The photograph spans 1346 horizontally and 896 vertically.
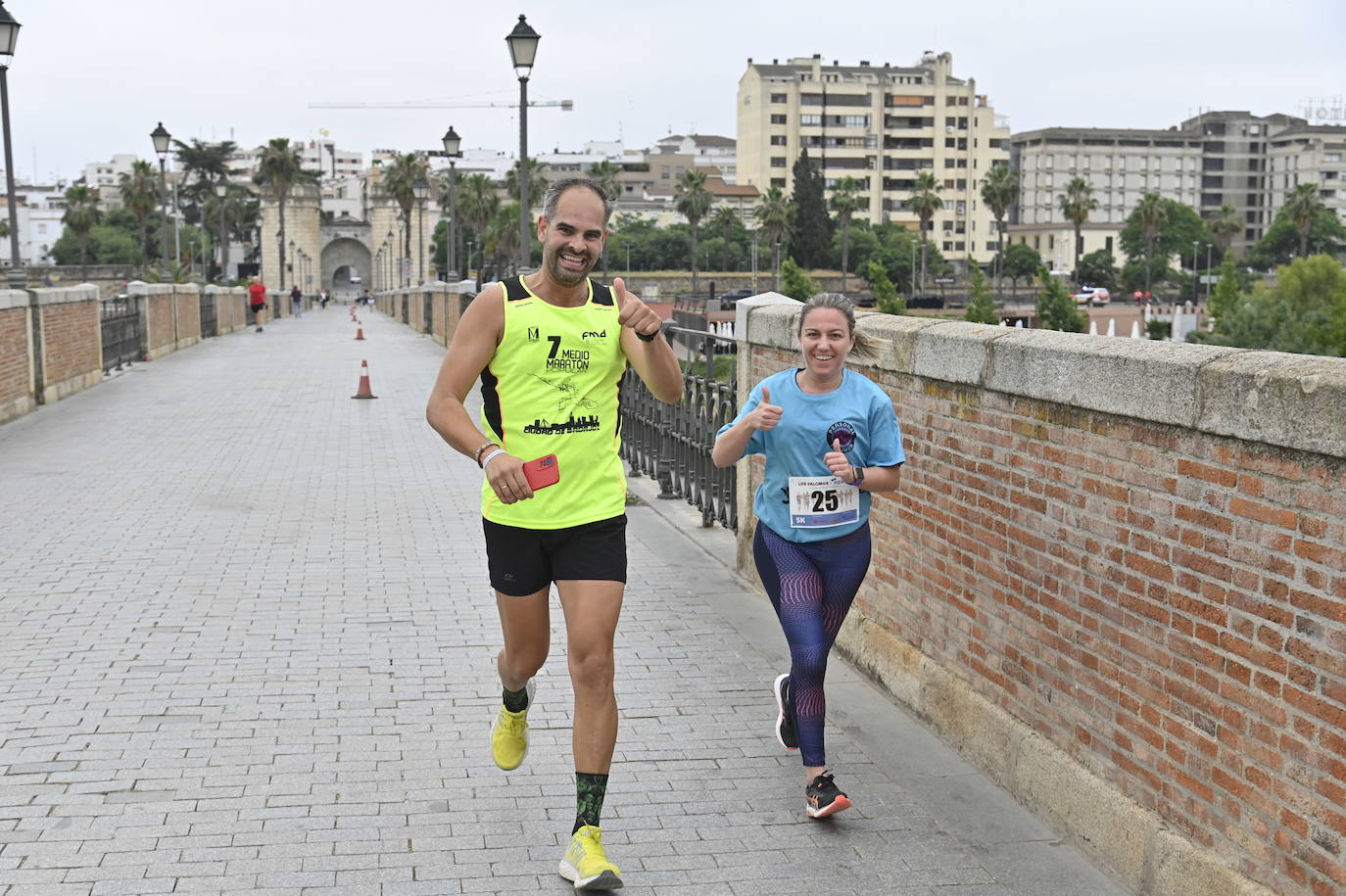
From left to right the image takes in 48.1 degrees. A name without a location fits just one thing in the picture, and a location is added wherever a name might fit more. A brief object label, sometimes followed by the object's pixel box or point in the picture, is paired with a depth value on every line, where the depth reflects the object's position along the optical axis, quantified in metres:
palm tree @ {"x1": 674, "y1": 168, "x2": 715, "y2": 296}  122.44
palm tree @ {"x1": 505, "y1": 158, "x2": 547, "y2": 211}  113.38
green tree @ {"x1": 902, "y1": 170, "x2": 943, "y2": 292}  134.00
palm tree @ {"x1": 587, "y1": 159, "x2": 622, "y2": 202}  120.75
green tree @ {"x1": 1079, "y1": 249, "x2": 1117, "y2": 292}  153.38
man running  4.53
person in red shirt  55.25
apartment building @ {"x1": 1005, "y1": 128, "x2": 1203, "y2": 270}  182.00
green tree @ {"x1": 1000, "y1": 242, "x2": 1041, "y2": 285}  153.00
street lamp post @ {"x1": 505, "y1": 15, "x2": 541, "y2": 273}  22.16
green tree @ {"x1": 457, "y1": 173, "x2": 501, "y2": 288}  101.94
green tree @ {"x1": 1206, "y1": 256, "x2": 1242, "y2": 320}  73.02
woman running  5.08
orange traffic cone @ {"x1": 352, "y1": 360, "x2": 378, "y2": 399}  21.92
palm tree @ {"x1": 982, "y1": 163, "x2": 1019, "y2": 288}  128.75
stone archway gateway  157.00
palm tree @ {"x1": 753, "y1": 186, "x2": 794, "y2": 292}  123.38
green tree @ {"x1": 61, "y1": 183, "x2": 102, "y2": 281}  123.71
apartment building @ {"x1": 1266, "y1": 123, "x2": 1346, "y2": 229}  186.88
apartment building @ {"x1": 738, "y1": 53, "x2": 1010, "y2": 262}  163.75
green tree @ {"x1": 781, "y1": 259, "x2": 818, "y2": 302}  82.44
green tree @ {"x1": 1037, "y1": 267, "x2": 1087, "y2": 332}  86.69
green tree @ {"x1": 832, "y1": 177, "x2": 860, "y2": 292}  127.97
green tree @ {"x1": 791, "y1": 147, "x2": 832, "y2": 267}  132.25
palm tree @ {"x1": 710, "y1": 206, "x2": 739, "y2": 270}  127.06
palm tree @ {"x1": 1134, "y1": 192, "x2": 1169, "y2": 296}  137.50
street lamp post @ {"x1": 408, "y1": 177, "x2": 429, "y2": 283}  61.59
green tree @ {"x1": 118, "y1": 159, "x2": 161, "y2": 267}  101.25
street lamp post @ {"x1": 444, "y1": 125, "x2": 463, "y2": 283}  37.53
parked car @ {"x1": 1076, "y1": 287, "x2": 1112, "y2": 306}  130.96
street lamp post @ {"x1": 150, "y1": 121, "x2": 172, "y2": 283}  40.50
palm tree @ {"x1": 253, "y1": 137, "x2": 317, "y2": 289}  95.81
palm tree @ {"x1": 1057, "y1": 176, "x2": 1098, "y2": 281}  132.62
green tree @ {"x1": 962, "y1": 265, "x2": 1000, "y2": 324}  82.49
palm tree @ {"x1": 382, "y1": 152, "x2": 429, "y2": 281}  93.31
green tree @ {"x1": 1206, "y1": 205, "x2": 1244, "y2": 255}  157.12
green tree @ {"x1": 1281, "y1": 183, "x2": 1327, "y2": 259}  144.62
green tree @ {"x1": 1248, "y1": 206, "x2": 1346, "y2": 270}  158.88
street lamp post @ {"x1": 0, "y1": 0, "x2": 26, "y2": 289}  23.56
